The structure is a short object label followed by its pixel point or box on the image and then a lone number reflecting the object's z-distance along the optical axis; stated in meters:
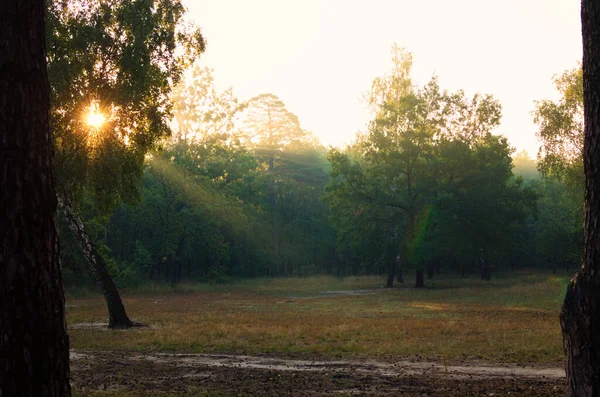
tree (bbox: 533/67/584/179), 44.41
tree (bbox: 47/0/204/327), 21.81
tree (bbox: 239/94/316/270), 84.91
